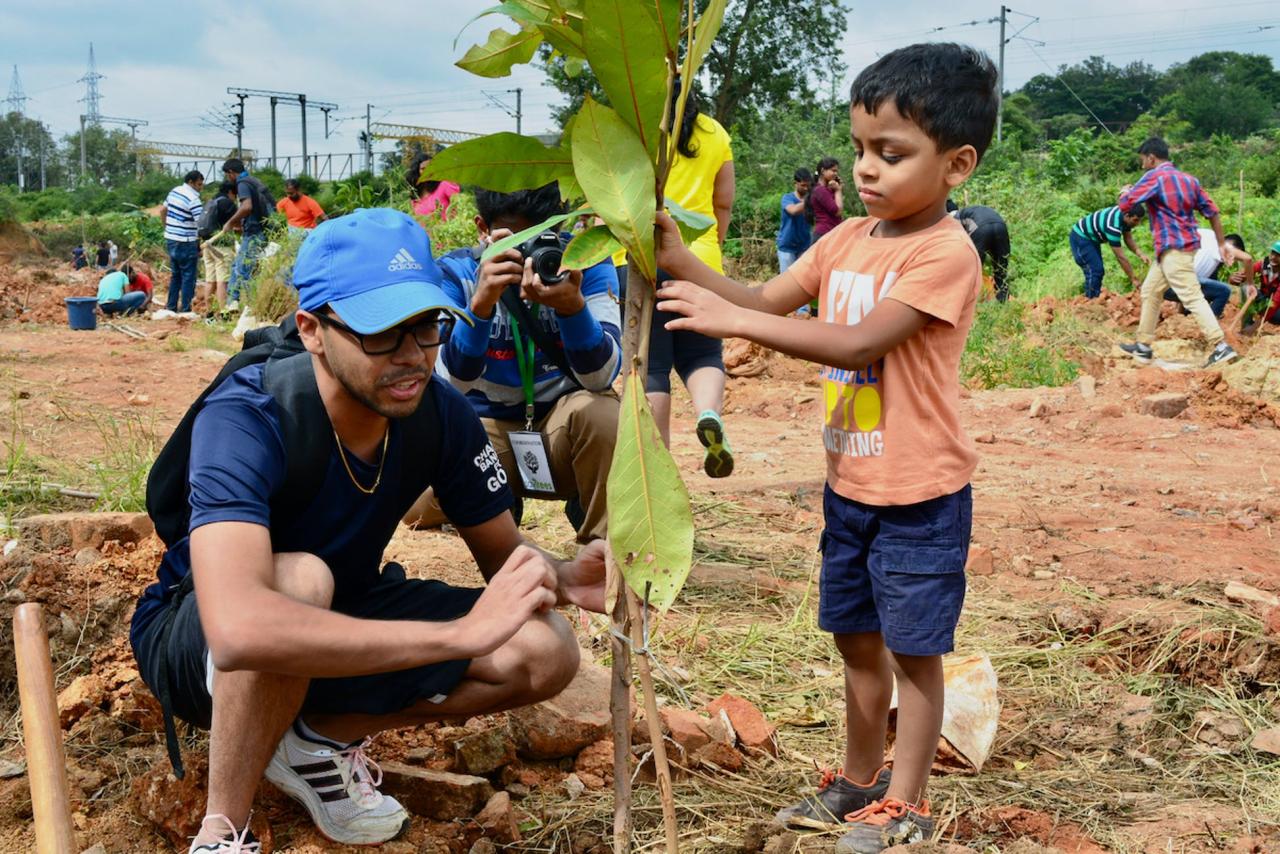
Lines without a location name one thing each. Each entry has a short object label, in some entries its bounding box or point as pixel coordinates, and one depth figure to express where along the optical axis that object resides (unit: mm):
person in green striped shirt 11000
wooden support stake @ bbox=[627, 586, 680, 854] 1585
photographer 3180
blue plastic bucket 10922
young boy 2039
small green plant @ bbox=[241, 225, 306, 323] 9484
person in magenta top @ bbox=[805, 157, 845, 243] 10102
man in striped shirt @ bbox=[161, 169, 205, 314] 11156
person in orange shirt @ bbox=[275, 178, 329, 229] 11000
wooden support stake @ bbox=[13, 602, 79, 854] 1712
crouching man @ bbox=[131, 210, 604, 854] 1842
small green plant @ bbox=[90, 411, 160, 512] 3916
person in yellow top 3982
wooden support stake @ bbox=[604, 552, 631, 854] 1673
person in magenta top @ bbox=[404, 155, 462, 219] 7461
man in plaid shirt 8609
